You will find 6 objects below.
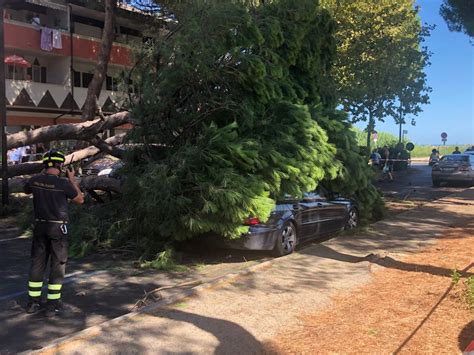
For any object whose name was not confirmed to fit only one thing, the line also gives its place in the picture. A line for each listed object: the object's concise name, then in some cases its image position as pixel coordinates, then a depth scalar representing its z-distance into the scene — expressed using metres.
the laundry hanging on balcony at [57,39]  29.28
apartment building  28.36
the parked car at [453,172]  24.62
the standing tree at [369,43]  18.86
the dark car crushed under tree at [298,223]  8.34
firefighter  5.80
